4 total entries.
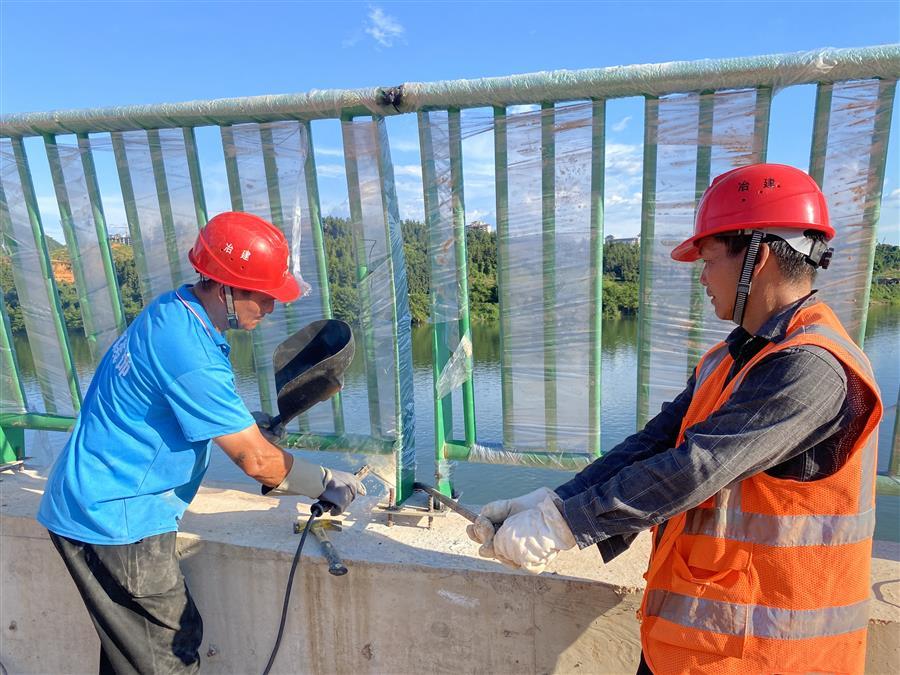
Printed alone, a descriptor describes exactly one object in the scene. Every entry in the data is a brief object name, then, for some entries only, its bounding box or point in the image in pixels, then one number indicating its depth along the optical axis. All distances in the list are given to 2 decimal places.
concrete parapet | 1.87
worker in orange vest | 1.13
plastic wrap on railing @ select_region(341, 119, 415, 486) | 2.16
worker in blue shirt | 1.66
